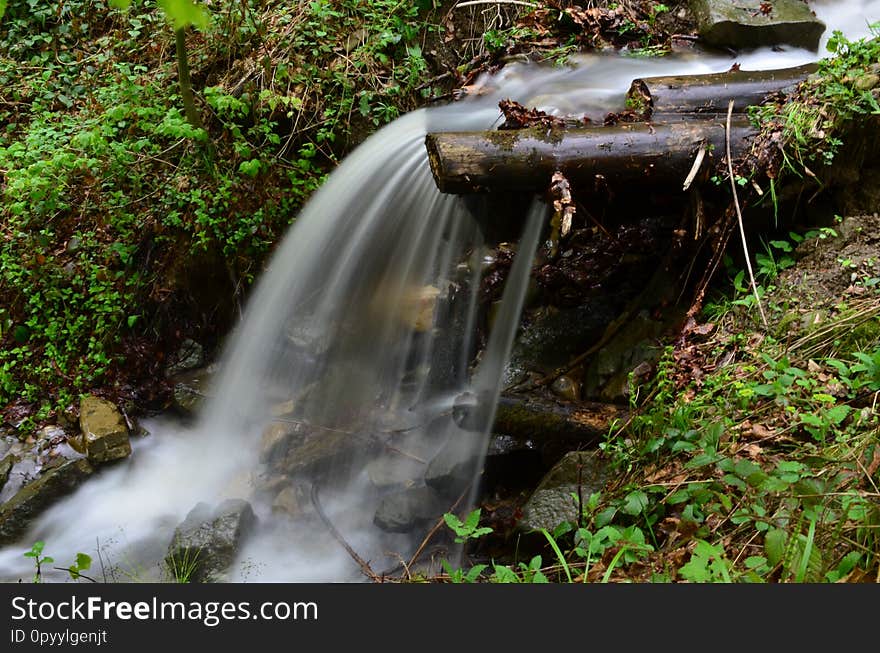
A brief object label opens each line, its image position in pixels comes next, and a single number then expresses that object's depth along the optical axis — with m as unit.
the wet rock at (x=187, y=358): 5.26
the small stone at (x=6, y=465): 4.57
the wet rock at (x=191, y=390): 5.05
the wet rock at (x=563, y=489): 3.18
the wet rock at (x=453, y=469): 4.02
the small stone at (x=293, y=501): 4.21
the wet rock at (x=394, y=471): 4.26
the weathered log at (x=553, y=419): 3.80
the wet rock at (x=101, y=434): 4.64
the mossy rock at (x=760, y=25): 5.22
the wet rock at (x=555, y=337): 4.34
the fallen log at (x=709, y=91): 3.95
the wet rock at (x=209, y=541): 3.68
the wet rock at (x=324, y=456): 4.44
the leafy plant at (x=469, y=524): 2.67
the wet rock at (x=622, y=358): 3.95
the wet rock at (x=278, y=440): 4.62
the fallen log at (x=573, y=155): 3.40
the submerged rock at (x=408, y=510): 3.93
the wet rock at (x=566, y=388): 4.17
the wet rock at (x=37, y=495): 4.19
